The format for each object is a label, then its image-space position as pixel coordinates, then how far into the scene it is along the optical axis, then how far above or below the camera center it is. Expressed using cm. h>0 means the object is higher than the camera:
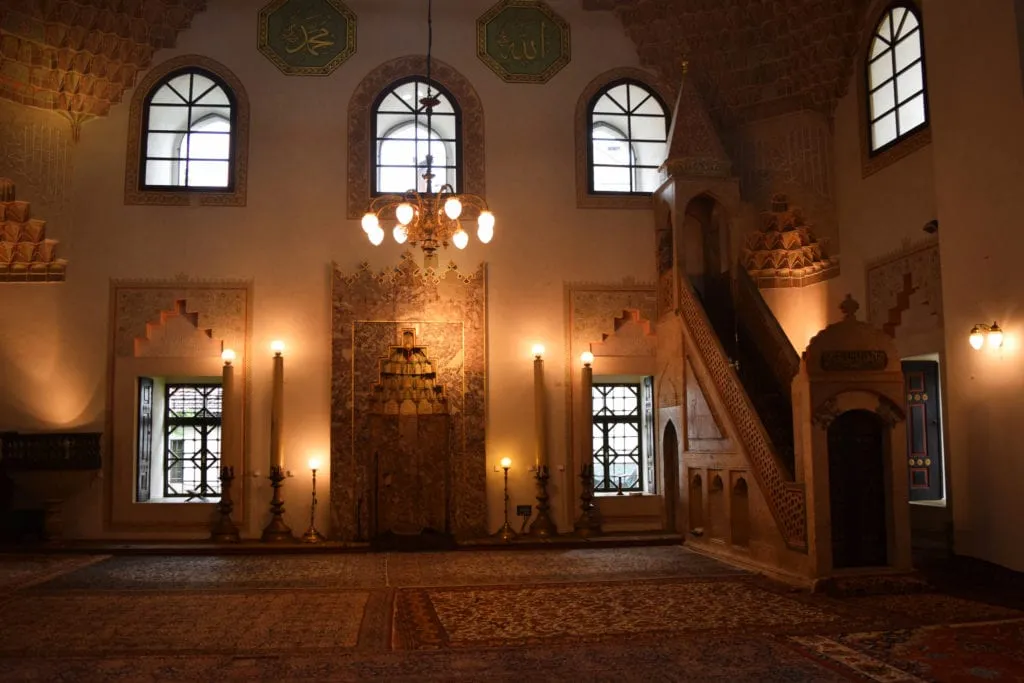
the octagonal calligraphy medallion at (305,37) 1039 +461
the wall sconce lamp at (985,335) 664 +71
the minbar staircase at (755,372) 704 +58
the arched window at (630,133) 1082 +367
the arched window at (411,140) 1051 +348
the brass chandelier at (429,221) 725 +175
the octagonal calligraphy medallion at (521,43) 1064 +463
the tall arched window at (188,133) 1027 +349
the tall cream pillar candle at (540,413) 992 +25
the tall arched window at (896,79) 862 +350
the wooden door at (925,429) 899 +4
